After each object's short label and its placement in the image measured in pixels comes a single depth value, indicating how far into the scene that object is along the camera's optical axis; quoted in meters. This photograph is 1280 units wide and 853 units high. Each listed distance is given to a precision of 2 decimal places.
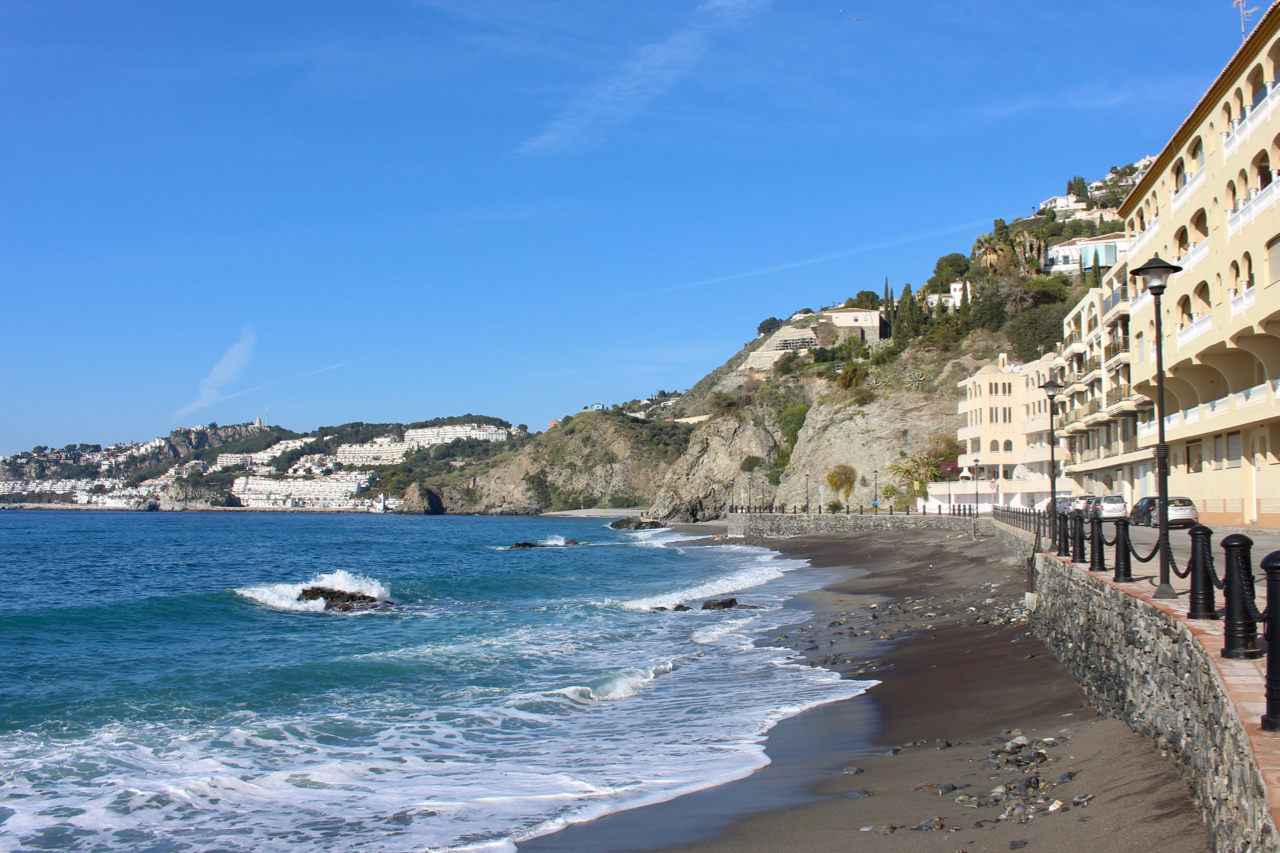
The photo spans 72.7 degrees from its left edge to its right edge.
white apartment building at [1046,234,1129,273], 95.55
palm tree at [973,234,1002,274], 95.25
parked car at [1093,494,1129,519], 35.84
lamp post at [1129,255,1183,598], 9.97
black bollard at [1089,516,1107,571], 12.45
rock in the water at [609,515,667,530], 108.48
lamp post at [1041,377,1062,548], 18.41
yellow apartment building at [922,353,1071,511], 60.12
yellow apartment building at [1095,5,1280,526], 22.48
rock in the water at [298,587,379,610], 30.12
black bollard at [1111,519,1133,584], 10.61
